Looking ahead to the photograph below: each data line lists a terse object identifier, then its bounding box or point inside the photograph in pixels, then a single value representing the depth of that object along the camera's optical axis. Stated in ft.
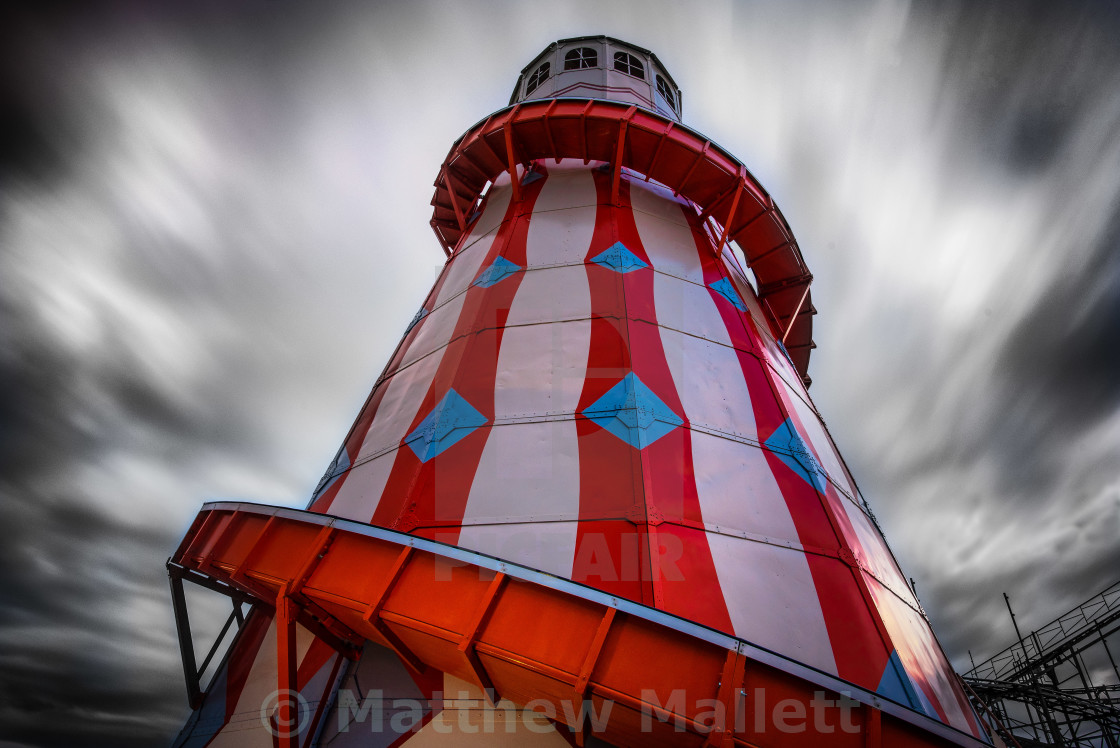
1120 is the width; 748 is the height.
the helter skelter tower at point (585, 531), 11.62
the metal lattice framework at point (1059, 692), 49.78
